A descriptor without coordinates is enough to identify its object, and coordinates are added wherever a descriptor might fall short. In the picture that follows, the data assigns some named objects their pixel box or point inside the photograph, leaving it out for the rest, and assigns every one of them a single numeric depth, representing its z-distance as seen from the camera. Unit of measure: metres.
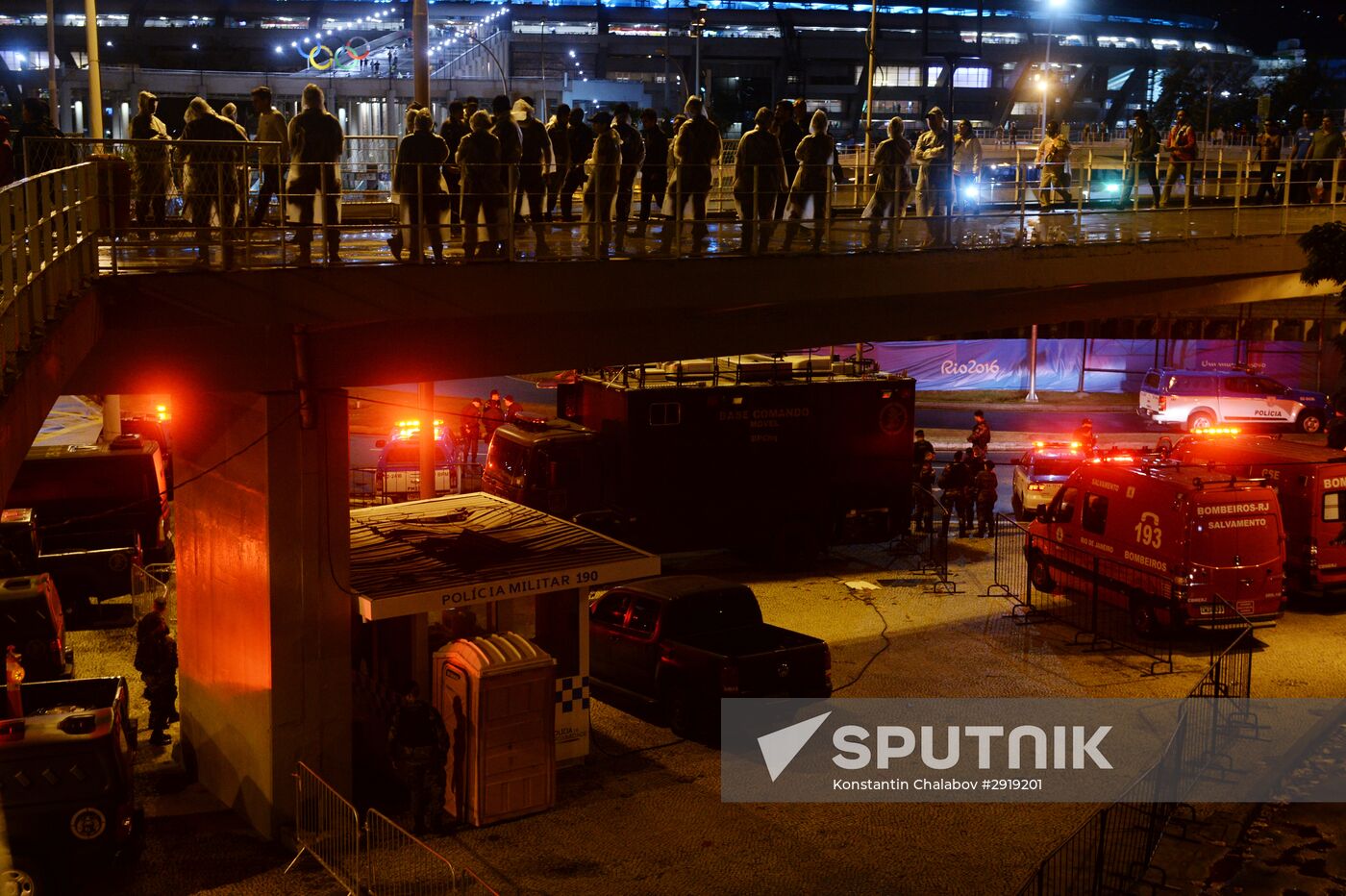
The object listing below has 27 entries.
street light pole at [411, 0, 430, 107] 16.72
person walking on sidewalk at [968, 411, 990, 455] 24.50
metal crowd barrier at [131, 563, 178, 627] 19.08
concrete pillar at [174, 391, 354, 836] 11.88
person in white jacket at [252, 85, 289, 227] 12.25
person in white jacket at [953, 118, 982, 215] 17.91
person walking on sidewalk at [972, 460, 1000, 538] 23.70
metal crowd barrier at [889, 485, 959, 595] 21.54
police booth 12.63
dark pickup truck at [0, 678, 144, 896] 10.15
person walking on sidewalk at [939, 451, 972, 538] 23.88
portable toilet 12.19
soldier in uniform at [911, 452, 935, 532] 23.84
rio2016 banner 38.16
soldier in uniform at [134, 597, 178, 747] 14.20
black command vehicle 20.38
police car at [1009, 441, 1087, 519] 24.92
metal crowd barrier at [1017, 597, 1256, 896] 10.86
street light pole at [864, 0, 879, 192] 26.88
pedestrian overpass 10.75
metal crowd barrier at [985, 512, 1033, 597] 21.12
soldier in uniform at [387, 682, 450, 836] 11.88
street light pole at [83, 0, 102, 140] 21.57
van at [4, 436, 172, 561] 20.89
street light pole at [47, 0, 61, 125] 25.80
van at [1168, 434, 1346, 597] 19.53
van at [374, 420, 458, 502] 24.80
